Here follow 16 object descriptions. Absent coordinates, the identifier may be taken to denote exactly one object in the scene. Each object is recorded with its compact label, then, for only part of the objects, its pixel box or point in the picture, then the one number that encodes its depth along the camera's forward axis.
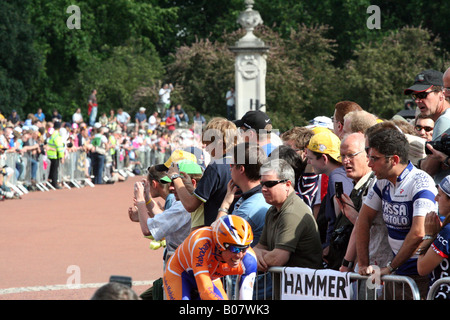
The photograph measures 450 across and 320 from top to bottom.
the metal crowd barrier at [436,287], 10.56
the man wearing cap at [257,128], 15.96
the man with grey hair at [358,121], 13.94
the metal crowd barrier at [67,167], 46.69
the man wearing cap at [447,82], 13.08
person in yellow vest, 51.47
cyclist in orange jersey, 10.66
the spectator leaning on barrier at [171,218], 14.33
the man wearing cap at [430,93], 14.37
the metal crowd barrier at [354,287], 11.01
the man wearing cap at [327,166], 13.12
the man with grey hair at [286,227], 12.26
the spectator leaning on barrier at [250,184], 13.00
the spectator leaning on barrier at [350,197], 12.31
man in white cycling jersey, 11.04
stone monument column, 65.94
